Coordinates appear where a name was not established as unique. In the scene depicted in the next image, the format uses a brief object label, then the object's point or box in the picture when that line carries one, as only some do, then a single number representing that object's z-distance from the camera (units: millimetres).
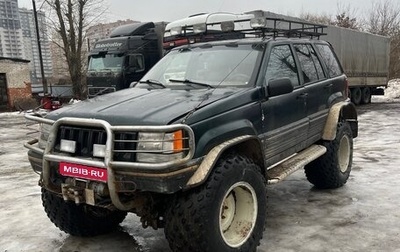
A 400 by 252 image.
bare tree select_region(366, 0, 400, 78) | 27062
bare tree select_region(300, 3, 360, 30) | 34406
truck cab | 13734
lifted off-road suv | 2926
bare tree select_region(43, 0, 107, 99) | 27844
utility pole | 24222
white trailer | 16047
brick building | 23141
